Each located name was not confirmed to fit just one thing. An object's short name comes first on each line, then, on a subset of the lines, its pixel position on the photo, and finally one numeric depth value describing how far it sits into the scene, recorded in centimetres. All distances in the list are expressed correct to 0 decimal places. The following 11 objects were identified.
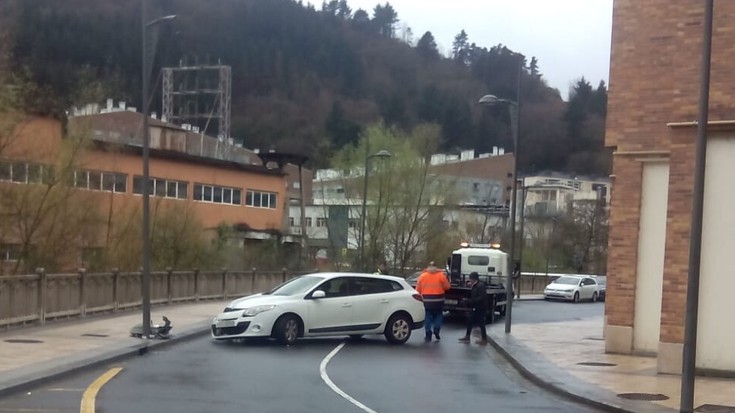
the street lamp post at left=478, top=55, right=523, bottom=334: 2559
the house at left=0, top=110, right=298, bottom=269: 2734
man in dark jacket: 2352
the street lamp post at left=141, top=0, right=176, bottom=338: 2002
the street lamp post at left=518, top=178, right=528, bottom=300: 4513
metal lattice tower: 7706
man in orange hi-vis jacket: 2309
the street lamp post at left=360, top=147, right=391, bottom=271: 4567
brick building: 1574
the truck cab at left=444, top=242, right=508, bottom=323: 3555
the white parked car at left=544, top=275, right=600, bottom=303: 5444
